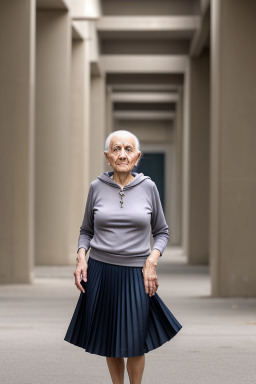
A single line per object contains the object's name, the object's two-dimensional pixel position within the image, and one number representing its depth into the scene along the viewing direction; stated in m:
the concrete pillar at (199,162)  22.25
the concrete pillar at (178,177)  31.04
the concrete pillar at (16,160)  14.35
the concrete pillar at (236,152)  12.39
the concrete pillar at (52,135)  19.64
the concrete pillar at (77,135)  22.78
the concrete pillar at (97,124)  27.62
